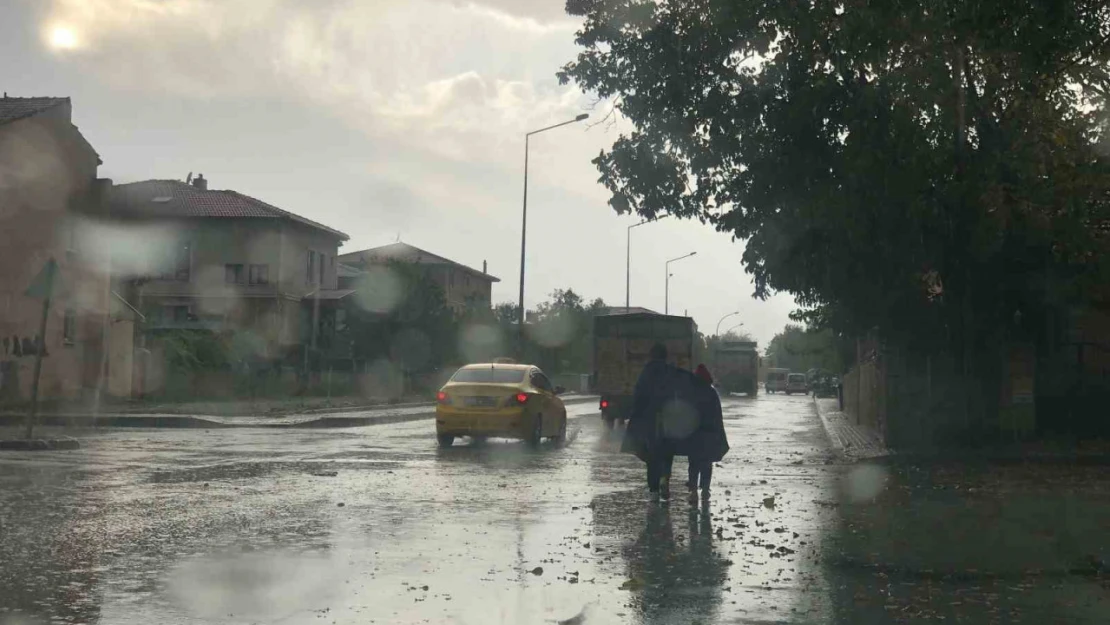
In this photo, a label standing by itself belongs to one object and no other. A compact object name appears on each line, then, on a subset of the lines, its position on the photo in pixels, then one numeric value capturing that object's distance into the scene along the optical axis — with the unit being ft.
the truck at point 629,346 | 124.26
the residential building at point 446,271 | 352.49
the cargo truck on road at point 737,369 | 276.00
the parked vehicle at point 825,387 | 295.69
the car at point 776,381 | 346.13
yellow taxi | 79.61
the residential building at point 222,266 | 243.19
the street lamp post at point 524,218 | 173.27
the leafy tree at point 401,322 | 228.84
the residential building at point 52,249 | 137.59
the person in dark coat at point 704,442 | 51.26
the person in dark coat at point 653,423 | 51.11
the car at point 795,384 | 323.78
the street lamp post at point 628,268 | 265.54
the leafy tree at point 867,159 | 67.51
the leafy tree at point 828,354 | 166.91
